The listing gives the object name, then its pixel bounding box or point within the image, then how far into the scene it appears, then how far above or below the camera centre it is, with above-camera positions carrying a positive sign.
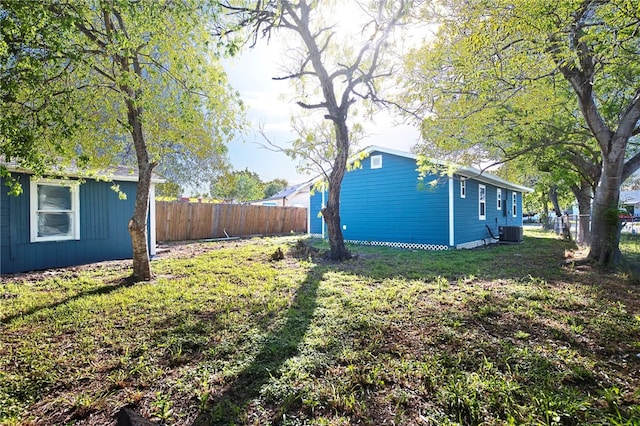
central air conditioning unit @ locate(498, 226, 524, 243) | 12.66 -0.88
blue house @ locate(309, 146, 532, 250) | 10.60 +0.30
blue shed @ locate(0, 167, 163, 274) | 6.34 -0.11
